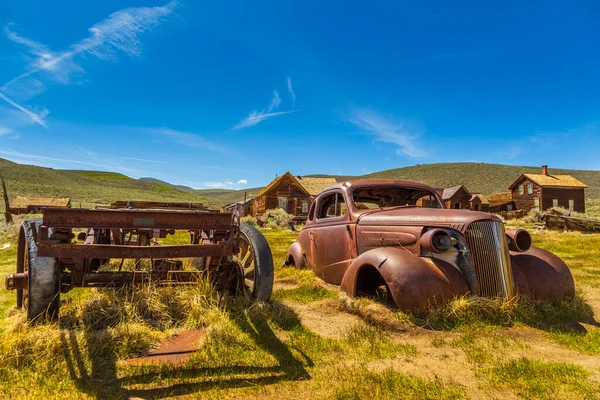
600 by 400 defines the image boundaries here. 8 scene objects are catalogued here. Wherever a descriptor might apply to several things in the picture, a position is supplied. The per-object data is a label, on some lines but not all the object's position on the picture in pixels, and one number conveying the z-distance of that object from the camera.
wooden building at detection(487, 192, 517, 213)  45.12
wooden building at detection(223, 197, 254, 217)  38.00
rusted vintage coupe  4.00
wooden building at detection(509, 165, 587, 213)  41.06
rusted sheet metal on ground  2.97
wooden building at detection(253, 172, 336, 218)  34.44
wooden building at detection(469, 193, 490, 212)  44.62
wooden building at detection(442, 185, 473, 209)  43.97
